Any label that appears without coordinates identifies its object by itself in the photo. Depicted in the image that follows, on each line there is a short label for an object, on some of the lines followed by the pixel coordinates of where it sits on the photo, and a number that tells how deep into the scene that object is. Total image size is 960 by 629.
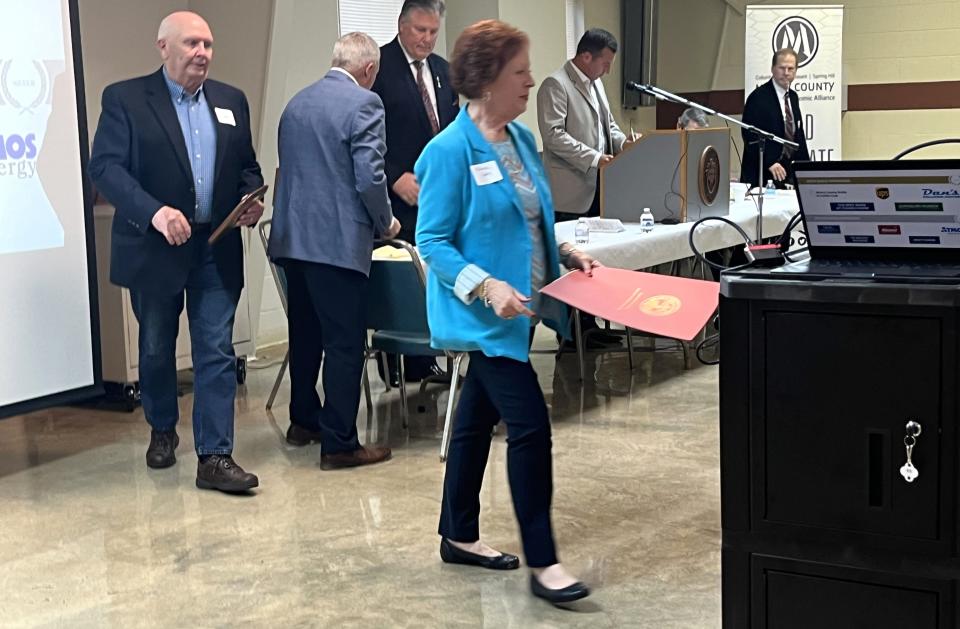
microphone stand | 4.92
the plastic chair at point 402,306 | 4.42
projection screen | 4.29
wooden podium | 5.45
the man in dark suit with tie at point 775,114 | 7.57
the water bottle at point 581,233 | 4.95
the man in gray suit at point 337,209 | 4.15
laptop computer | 1.94
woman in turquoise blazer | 2.89
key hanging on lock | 1.86
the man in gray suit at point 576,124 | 6.05
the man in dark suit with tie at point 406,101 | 5.23
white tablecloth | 4.87
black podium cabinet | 1.86
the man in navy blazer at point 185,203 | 3.99
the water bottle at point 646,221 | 5.29
